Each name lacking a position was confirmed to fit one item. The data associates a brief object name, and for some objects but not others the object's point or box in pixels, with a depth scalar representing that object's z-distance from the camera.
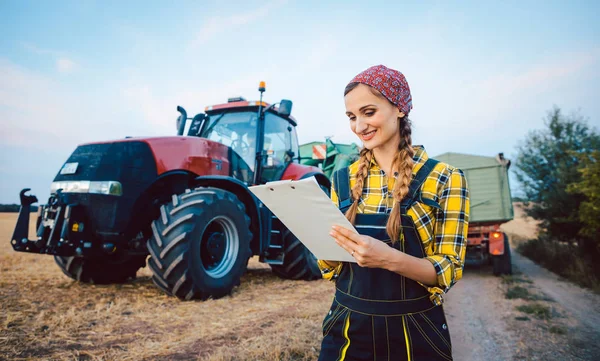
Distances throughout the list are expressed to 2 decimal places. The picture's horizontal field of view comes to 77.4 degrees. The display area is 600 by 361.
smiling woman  1.23
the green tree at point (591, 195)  7.70
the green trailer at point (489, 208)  8.16
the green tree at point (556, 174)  10.66
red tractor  4.11
